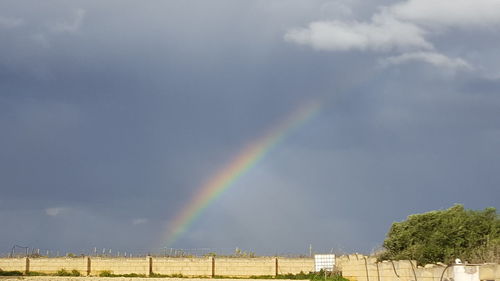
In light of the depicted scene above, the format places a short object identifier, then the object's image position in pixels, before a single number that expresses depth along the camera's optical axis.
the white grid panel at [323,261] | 51.53
